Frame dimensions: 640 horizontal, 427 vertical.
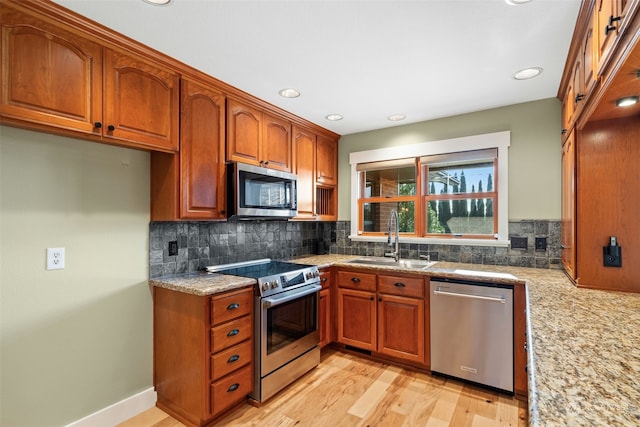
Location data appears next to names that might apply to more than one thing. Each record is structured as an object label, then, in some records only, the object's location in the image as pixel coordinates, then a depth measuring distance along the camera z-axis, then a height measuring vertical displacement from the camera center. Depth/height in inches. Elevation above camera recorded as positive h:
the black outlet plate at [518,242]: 109.7 -10.1
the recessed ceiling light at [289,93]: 100.3 +39.8
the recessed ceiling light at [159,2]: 58.6 +40.2
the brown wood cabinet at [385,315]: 104.7 -36.0
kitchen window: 116.9 +9.7
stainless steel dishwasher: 90.4 -35.6
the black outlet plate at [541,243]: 106.3 -10.1
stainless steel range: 87.3 -33.0
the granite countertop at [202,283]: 77.1 -18.2
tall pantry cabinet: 64.2 +9.4
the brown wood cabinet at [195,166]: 84.8 +13.7
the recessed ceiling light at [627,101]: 56.8 +21.0
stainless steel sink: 118.2 -19.4
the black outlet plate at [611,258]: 72.1 -10.3
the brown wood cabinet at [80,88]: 57.5 +27.3
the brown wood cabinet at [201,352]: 76.9 -36.0
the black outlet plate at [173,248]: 93.4 -10.0
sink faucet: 128.0 -11.1
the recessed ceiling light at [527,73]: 84.9 +39.3
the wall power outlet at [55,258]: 69.9 -9.9
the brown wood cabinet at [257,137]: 100.1 +27.0
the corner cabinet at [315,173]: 129.1 +18.1
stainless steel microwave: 96.0 +7.4
